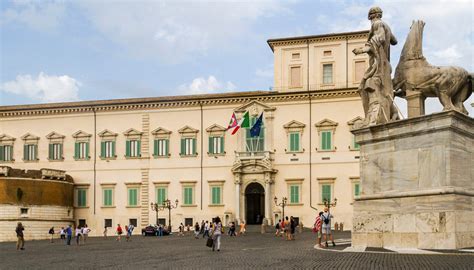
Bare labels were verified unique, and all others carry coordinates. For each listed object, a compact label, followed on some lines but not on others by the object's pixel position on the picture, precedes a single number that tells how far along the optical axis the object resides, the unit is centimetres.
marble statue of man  2075
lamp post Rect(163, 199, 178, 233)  5892
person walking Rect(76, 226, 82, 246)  4375
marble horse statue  2020
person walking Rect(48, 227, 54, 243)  5394
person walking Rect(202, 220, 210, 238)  4659
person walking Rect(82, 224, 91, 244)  4657
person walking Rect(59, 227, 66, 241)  5644
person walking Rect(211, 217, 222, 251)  2722
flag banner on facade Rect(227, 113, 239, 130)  5616
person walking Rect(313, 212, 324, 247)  2528
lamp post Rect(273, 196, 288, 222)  5598
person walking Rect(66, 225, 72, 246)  4262
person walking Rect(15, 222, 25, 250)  3475
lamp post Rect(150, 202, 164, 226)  5964
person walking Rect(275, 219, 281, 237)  4618
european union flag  5631
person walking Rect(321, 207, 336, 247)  2498
